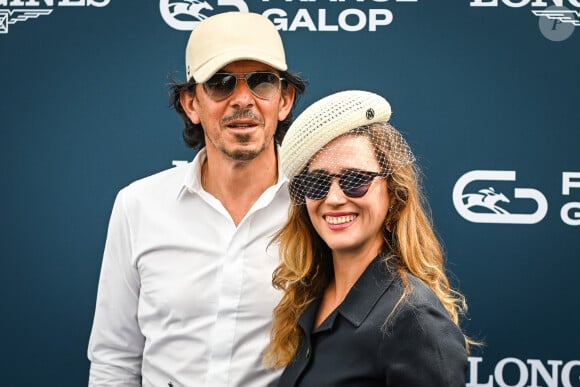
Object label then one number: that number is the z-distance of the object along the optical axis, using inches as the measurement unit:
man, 85.6
